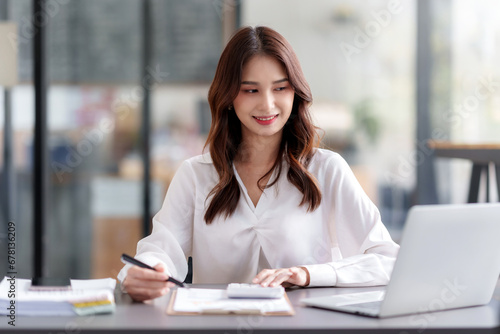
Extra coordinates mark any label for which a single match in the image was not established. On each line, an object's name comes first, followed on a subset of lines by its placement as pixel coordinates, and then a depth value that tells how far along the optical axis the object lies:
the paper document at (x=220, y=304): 1.76
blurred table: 2.61
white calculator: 1.83
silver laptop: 1.73
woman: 2.19
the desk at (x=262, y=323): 1.69
